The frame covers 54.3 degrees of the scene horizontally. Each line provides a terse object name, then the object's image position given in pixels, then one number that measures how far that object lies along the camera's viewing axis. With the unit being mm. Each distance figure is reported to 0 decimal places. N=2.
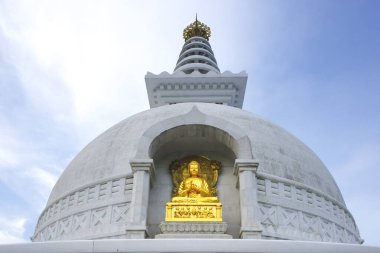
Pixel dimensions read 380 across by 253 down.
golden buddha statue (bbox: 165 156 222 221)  12117
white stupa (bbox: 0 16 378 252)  12422
